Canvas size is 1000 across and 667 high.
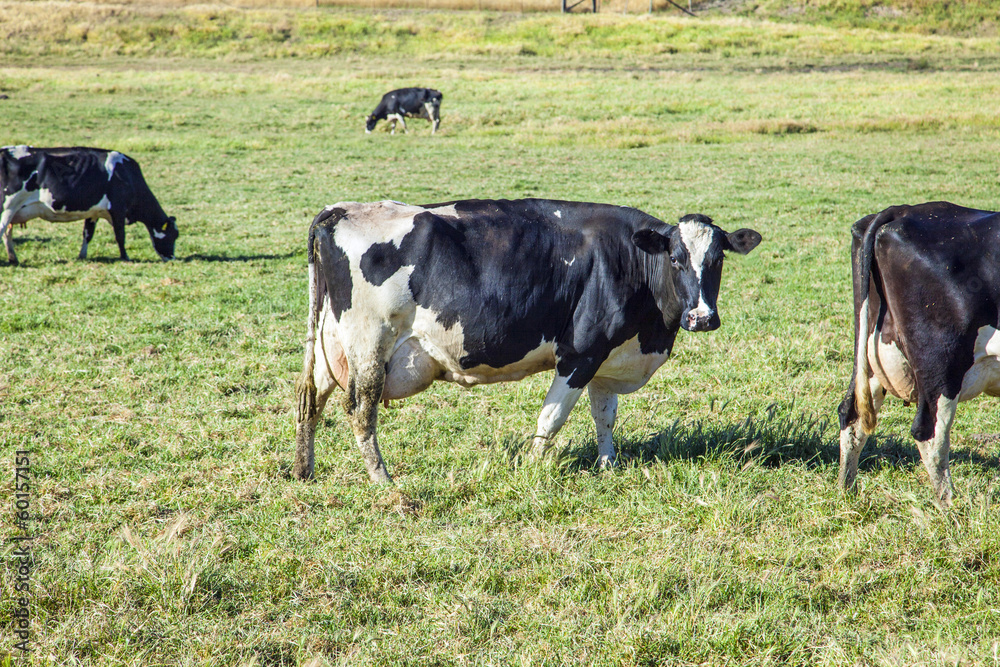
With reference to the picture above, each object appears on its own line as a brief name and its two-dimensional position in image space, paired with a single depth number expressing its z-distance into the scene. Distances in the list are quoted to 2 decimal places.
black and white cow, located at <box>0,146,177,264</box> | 21.53
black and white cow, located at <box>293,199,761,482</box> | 9.75
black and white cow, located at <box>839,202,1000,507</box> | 8.58
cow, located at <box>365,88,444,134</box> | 58.44
